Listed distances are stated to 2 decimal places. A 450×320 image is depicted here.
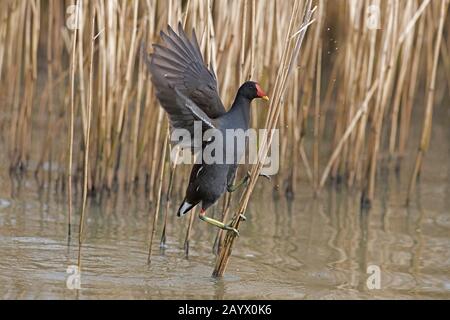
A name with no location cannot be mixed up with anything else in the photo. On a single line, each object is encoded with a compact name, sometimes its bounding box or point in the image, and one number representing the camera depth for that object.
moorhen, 7.23
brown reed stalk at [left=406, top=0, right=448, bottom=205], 10.48
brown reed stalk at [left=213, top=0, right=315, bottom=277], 6.98
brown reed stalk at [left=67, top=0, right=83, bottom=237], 7.41
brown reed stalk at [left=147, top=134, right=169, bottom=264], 8.33
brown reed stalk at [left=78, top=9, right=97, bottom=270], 7.34
